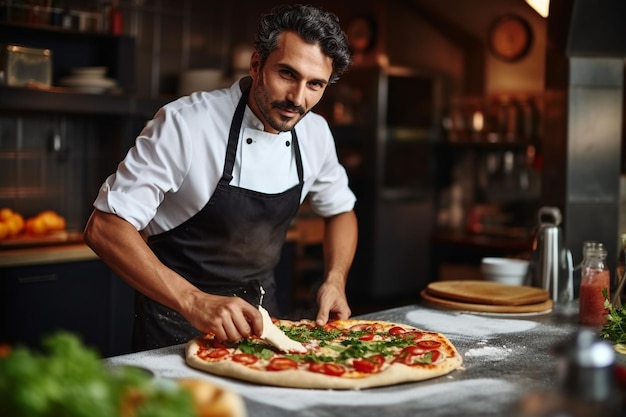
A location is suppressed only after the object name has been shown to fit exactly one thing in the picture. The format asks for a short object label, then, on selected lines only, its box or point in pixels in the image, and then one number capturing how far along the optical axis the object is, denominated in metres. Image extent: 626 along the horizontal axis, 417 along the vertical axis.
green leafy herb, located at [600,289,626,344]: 2.42
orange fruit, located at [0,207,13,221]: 4.60
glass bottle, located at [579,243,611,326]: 2.73
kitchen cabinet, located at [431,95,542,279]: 7.18
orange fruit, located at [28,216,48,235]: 4.70
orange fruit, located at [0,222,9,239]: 4.49
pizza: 1.93
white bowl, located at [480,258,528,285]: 3.27
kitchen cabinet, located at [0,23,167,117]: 4.66
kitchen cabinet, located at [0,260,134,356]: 4.21
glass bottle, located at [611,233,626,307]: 2.93
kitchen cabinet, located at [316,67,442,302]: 7.30
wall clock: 7.27
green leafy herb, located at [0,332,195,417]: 1.13
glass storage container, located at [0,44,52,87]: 4.68
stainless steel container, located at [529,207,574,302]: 3.18
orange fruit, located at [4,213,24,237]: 4.55
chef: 2.33
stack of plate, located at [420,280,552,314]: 2.90
